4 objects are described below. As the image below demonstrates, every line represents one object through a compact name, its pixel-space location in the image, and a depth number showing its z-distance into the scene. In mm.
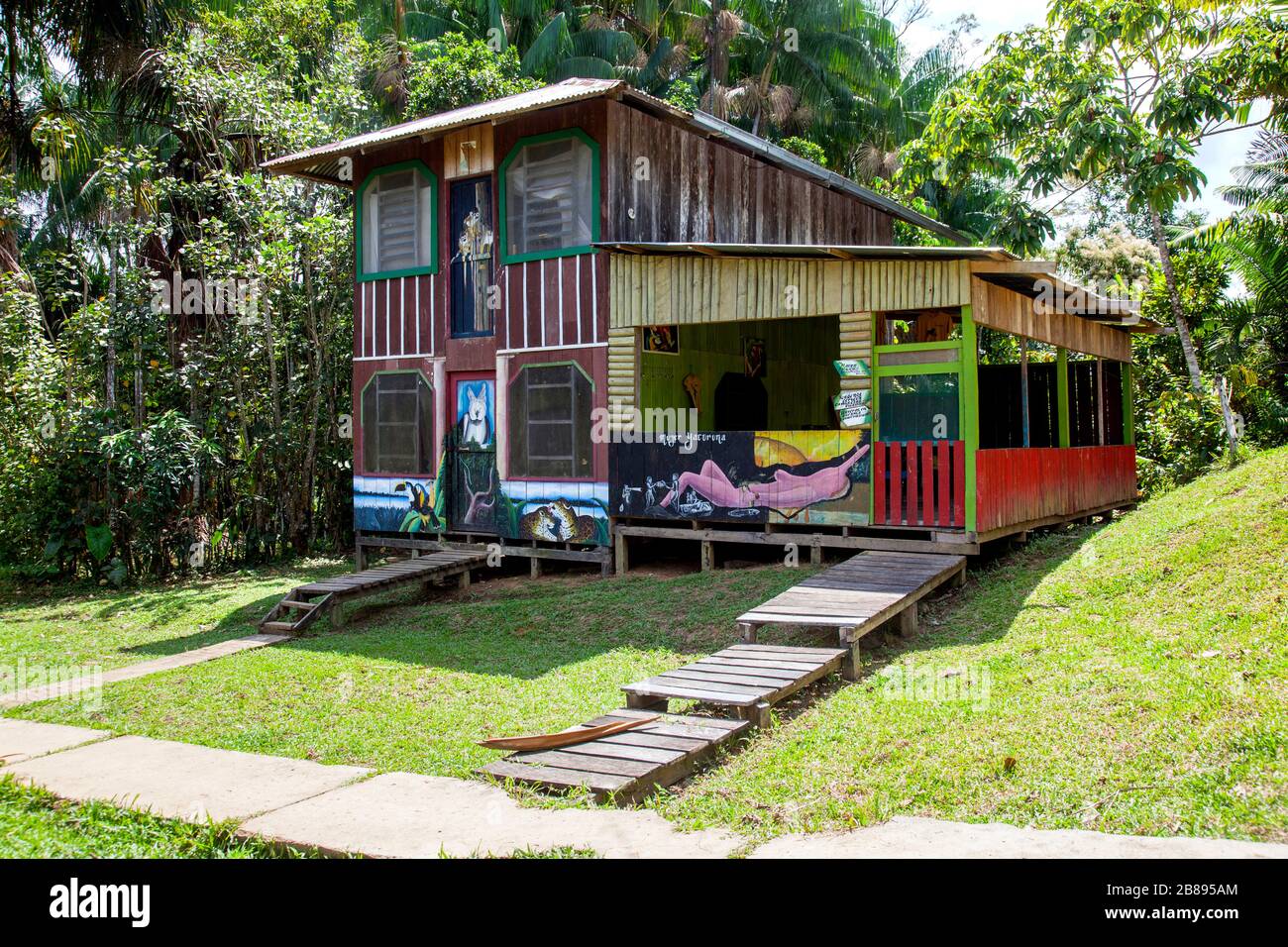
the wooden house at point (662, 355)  11695
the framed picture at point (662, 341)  14102
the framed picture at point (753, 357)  16750
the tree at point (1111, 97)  13062
